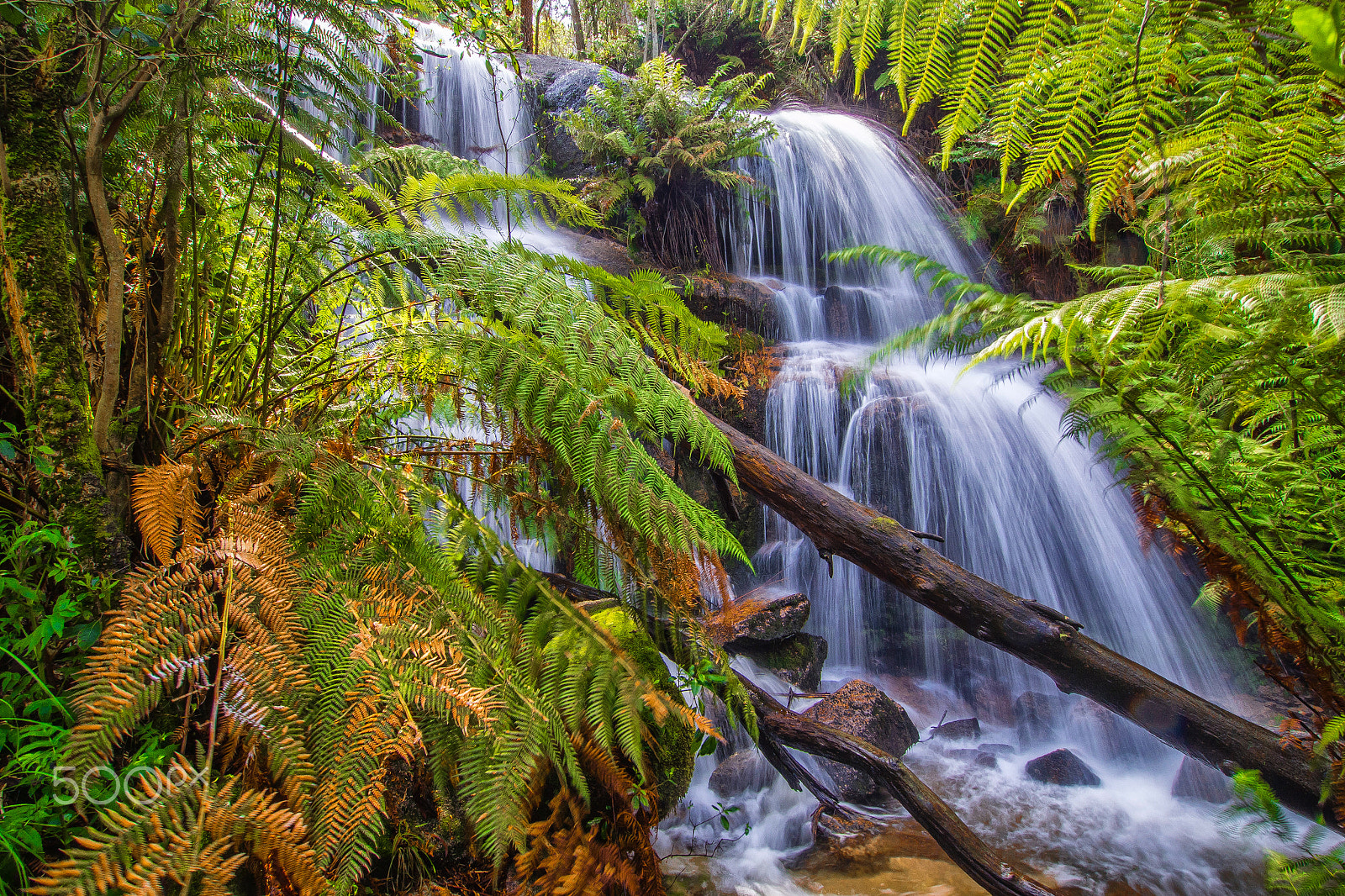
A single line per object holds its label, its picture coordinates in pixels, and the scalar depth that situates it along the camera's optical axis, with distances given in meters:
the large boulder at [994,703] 4.44
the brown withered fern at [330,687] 0.76
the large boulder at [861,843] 2.78
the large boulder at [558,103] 7.68
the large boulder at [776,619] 4.07
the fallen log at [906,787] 1.88
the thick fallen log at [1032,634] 2.11
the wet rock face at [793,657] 4.22
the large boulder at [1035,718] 4.22
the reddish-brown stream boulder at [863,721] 3.29
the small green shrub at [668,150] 6.30
